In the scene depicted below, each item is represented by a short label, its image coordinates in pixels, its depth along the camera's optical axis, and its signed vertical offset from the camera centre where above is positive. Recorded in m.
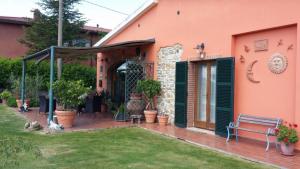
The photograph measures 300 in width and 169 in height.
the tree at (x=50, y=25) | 26.80 +5.12
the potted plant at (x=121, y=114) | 13.15 -1.04
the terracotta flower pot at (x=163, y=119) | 12.29 -1.15
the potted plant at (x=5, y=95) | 19.84 -0.50
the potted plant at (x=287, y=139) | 7.44 -1.09
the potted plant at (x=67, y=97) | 11.23 -0.32
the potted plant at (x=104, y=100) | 16.41 -0.60
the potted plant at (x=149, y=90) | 12.56 -0.06
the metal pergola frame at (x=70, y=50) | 11.28 +1.38
